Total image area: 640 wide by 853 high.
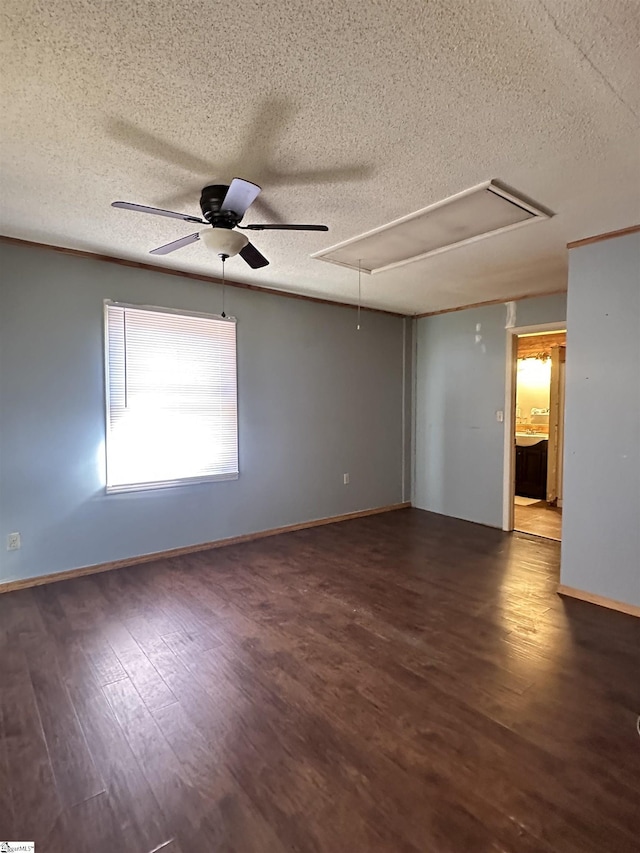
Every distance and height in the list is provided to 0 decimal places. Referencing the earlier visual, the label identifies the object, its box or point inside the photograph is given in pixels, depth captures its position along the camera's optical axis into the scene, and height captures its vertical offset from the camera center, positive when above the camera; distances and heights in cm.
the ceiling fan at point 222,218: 203 +92
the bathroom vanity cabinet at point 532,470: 614 -92
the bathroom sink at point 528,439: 623 -48
